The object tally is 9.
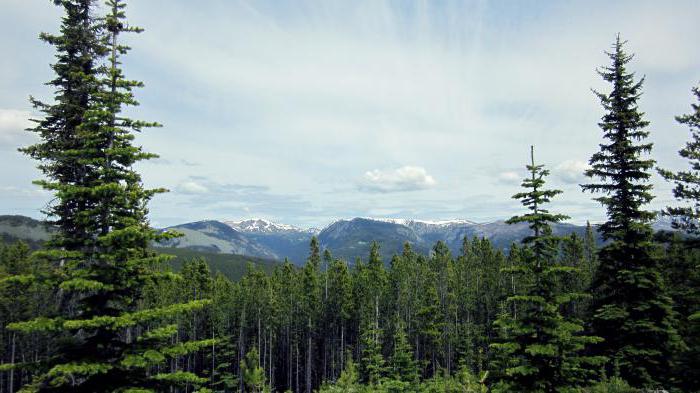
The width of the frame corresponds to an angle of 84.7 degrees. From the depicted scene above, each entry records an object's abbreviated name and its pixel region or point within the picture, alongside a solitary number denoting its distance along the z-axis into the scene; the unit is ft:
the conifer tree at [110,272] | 33.24
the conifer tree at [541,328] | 43.19
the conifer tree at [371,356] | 107.44
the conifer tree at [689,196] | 59.47
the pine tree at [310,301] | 204.33
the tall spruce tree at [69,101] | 51.70
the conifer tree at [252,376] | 37.33
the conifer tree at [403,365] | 114.73
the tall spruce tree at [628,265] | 59.16
